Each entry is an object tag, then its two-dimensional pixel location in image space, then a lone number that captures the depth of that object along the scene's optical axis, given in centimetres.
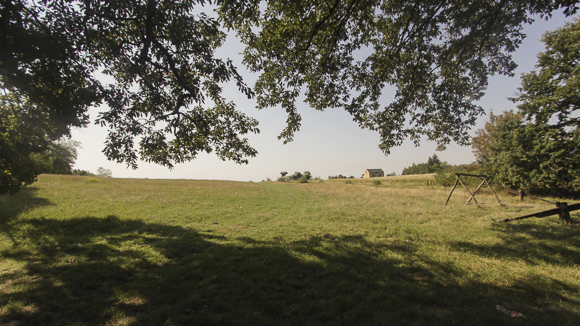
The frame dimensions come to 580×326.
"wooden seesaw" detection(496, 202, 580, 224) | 880
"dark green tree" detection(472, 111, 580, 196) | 2236
